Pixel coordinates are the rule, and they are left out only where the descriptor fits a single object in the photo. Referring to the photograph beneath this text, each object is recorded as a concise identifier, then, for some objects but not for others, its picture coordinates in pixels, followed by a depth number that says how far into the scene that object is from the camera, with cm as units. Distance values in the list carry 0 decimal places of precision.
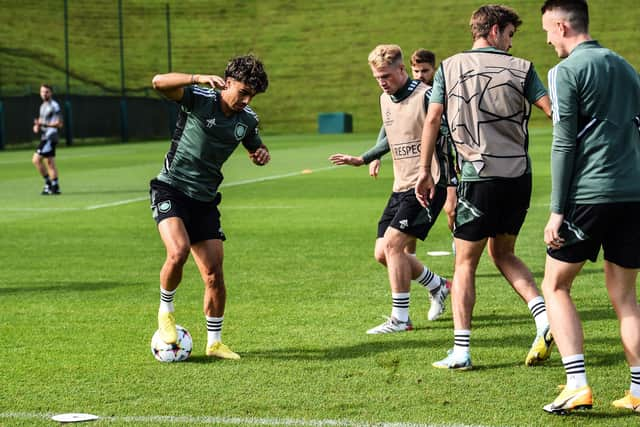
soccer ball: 1426
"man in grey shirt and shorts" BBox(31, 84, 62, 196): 4384
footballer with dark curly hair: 1442
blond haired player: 1641
